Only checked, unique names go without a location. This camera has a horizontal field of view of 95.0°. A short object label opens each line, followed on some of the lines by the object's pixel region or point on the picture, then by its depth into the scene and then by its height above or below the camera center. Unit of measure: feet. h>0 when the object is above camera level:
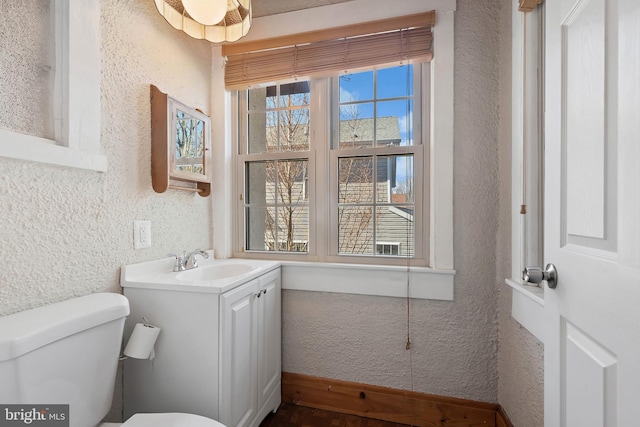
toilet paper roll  3.64 -1.63
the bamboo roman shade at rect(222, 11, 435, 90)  5.09 +3.03
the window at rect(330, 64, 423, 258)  5.52 +1.00
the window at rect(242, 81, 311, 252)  6.07 +0.93
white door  1.74 +0.00
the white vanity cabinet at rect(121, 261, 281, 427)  3.76 -1.85
